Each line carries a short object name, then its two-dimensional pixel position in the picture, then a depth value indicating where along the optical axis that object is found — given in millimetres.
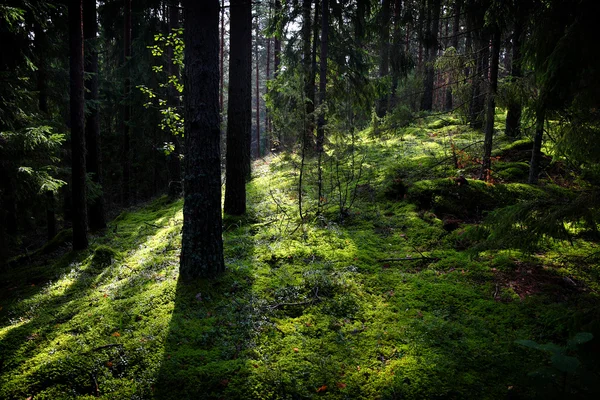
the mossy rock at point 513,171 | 8781
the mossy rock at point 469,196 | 7359
